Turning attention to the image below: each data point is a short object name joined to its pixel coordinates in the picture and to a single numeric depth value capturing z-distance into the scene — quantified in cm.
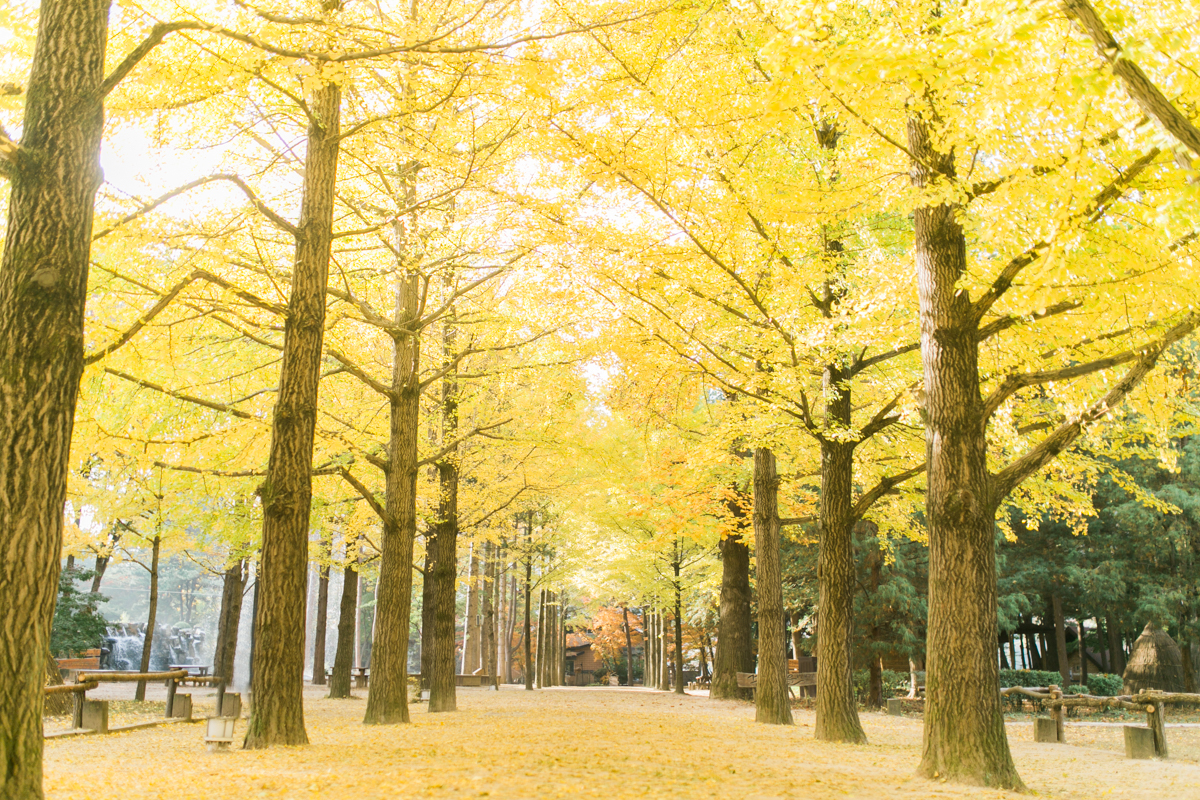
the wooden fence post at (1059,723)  1173
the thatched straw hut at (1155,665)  2002
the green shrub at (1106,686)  2523
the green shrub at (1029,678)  2462
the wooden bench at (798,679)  1892
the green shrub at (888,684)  2078
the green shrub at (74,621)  2284
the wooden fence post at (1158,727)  997
